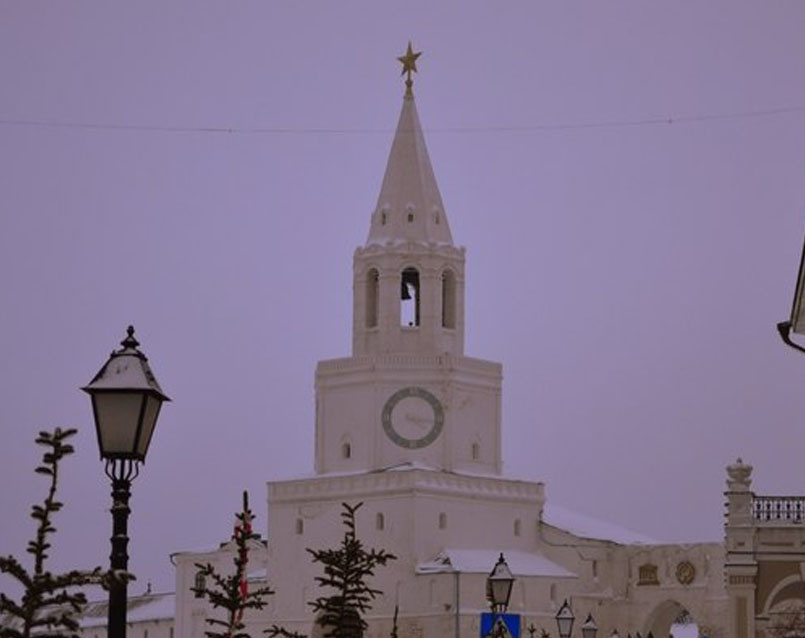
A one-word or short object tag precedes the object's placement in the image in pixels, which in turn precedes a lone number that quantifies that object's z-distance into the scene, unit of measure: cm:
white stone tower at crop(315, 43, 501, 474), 8175
